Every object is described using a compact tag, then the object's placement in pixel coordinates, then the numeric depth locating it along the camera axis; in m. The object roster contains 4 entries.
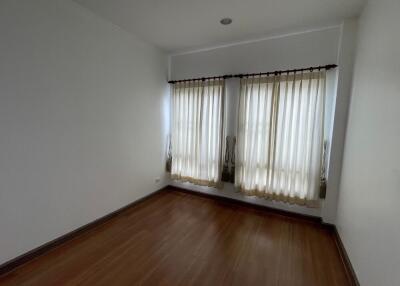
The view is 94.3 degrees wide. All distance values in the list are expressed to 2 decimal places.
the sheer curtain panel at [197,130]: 3.10
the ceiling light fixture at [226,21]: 2.25
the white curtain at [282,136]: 2.44
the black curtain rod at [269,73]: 2.32
